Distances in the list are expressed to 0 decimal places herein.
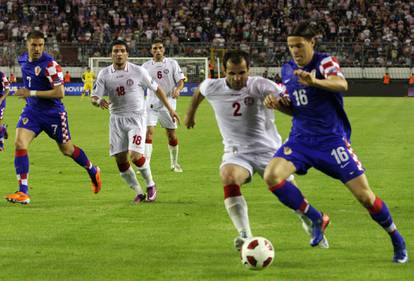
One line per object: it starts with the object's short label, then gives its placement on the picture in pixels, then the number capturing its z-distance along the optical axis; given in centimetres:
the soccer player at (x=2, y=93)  1817
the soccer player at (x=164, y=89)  1684
